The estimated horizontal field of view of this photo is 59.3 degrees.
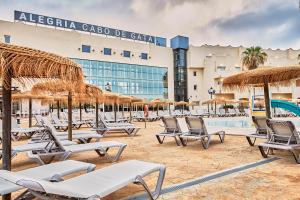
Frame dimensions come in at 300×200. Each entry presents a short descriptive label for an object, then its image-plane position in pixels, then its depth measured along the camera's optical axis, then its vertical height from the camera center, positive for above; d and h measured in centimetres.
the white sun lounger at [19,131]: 1170 -112
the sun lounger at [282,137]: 592 -82
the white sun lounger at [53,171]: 311 -97
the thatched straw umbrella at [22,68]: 313 +49
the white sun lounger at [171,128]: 910 -84
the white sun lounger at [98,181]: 240 -95
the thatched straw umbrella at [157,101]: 2748 +32
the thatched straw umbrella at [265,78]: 728 +75
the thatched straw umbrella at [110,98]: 1271 +35
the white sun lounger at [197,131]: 829 -89
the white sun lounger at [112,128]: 1247 -111
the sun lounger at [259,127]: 773 -72
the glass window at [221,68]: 5138 +701
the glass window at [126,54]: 4598 +887
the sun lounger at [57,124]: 1504 -110
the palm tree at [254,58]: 4000 +687
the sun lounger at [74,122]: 1726 -116
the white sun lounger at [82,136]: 869 -105
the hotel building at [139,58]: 3978 +857
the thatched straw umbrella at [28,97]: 1387 +50
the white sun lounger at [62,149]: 585 -102
